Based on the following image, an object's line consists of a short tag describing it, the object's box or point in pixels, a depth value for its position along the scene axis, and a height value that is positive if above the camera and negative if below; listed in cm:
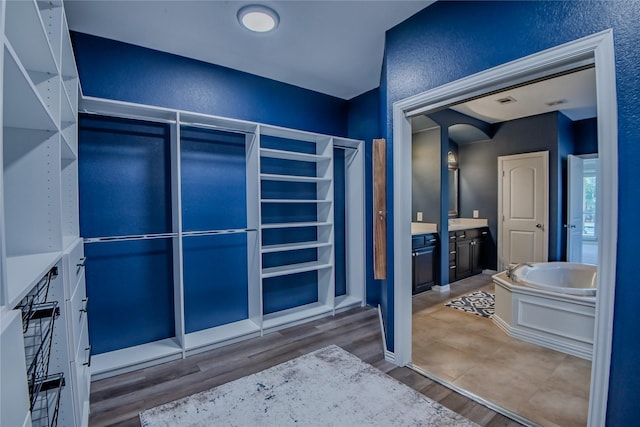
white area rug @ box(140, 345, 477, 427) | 167 -118
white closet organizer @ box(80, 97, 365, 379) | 253 -26
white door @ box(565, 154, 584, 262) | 480 -6
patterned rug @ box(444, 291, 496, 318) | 367 -128
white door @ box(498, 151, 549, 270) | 488 -5
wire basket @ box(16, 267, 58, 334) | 117 -35
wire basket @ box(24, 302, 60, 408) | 124 -53
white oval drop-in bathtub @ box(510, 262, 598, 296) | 364 -87
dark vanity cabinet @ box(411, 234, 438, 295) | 425 -80
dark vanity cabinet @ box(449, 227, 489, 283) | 488 -79
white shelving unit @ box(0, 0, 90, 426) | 106 +18
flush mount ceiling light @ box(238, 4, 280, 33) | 217 +143
